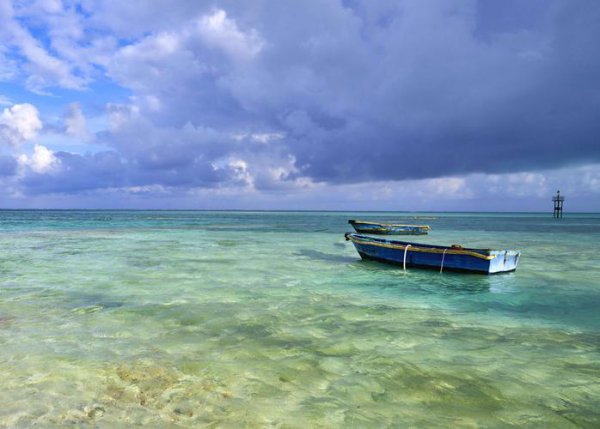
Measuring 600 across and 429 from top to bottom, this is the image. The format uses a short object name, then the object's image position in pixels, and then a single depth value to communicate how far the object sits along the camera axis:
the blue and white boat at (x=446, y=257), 16.30
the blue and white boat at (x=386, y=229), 46.16
